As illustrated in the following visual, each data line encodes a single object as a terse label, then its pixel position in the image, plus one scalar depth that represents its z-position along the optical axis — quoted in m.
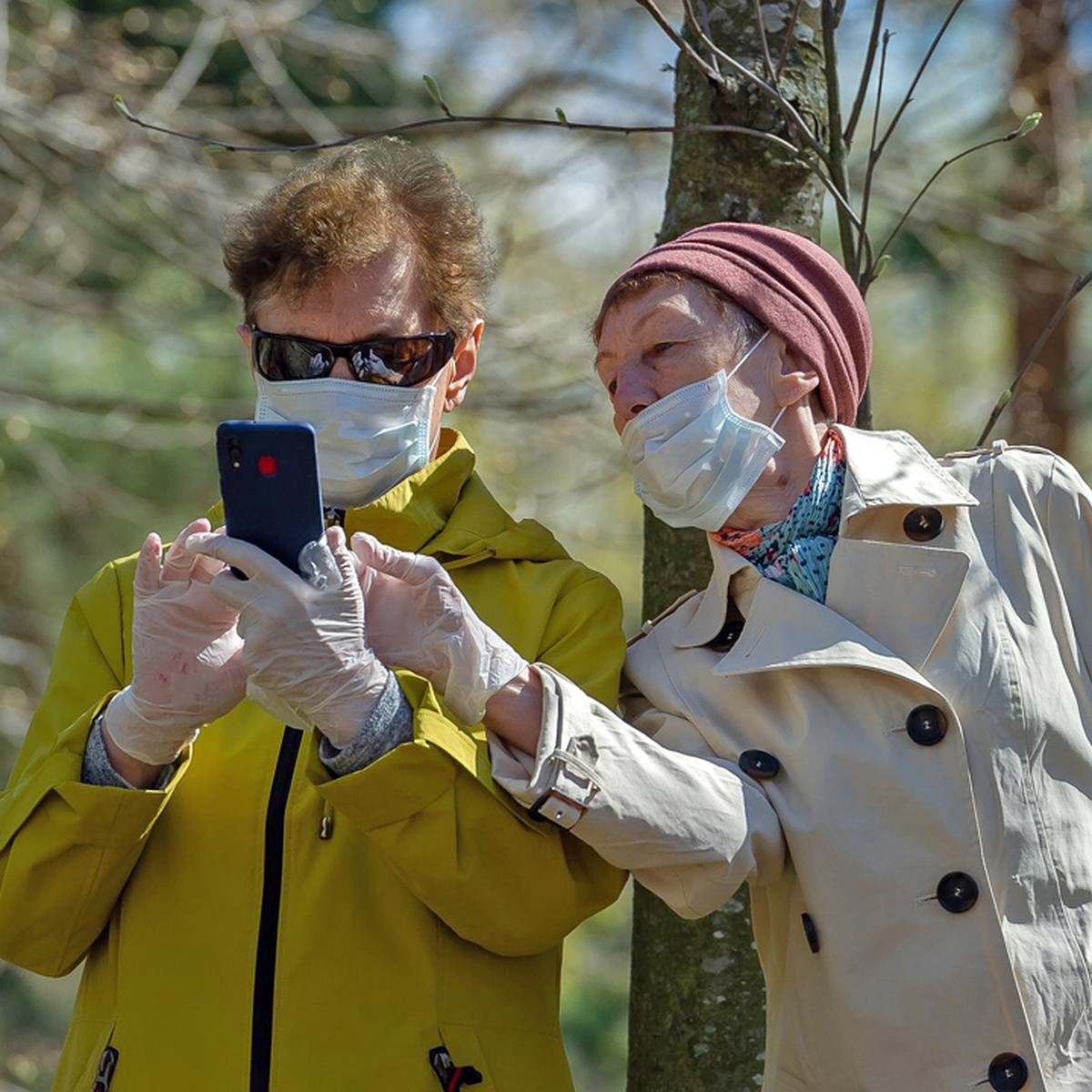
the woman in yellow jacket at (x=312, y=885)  4.80
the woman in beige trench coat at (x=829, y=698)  4.84
